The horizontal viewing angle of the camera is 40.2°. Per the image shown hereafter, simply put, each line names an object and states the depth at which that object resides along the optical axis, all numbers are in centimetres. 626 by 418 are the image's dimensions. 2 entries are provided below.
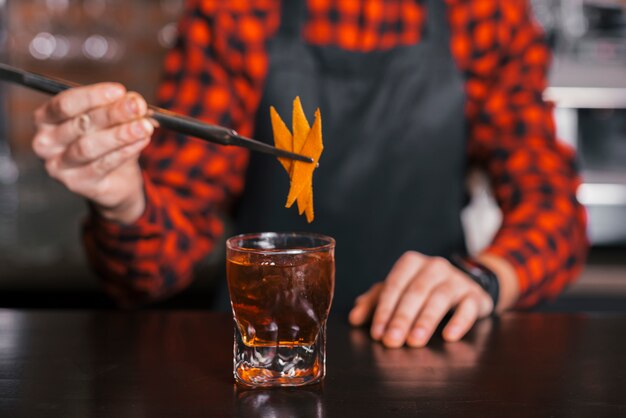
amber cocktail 79
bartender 152
